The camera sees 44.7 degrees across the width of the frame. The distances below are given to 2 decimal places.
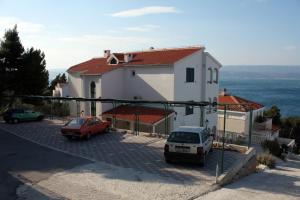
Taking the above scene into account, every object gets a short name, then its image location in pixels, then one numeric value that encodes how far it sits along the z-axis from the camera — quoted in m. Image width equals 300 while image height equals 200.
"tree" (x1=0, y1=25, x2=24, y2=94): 32.59
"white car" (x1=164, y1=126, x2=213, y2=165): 15.75
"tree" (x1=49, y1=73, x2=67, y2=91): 63.58
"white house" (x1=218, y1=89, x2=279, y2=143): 43.38
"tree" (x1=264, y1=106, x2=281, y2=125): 58.41
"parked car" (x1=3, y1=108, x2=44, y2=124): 28.45
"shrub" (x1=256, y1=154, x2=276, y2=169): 20.75
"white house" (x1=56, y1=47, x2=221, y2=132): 35.12
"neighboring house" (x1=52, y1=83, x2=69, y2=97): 49.88
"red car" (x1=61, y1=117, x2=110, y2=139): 21.89
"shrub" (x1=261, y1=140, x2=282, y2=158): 32.32
